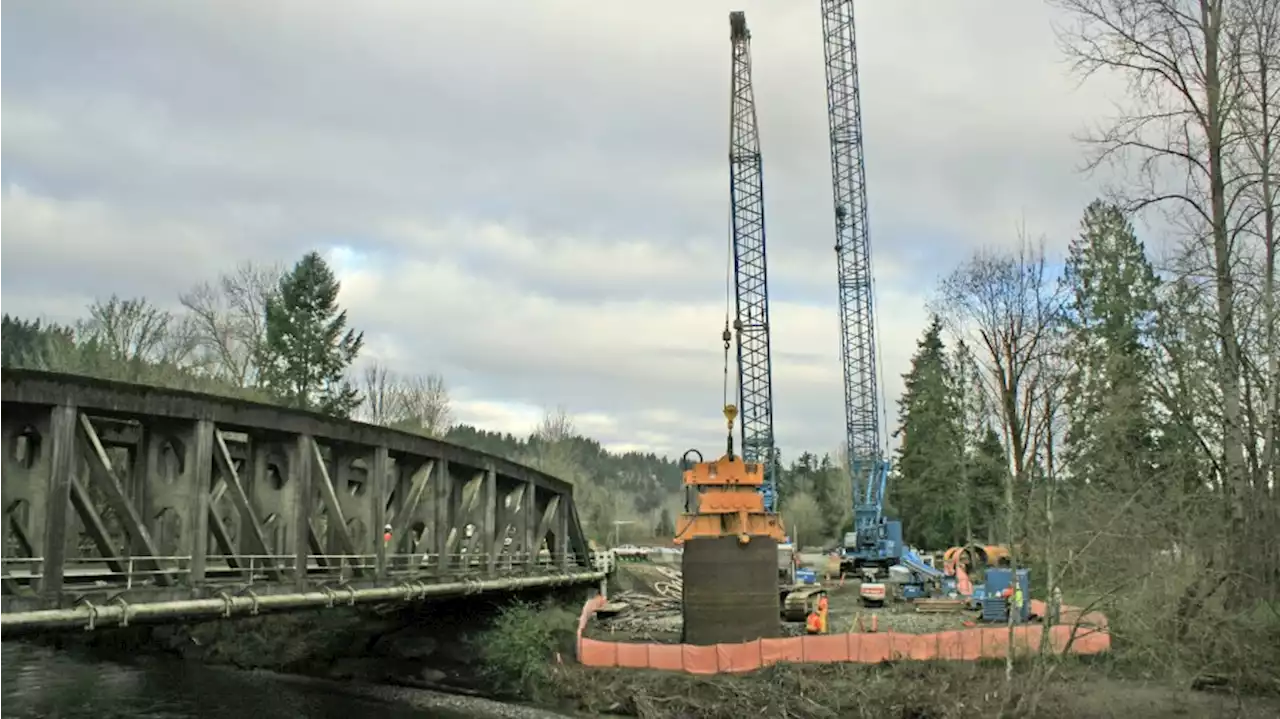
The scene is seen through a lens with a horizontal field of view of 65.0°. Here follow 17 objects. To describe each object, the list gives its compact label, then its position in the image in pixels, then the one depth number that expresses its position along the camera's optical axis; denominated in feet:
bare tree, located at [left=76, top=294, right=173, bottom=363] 176.45
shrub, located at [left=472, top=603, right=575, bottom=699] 103.86
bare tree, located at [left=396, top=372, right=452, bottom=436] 292.61
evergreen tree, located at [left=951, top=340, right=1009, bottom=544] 152.53
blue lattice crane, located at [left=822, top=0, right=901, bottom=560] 228.43
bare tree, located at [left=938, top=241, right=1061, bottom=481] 119.07
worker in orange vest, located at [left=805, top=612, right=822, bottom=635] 111.45
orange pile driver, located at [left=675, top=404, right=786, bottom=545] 104.99
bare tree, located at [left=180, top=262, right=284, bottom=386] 205.05
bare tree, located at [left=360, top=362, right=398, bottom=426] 287.69
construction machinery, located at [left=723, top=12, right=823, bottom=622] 218.59
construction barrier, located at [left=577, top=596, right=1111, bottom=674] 91.04
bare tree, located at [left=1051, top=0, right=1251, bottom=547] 79.71
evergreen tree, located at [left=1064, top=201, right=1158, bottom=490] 98.58
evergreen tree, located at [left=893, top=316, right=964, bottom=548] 241.14
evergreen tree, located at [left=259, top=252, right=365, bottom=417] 228.63
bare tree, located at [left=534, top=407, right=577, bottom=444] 371.76
